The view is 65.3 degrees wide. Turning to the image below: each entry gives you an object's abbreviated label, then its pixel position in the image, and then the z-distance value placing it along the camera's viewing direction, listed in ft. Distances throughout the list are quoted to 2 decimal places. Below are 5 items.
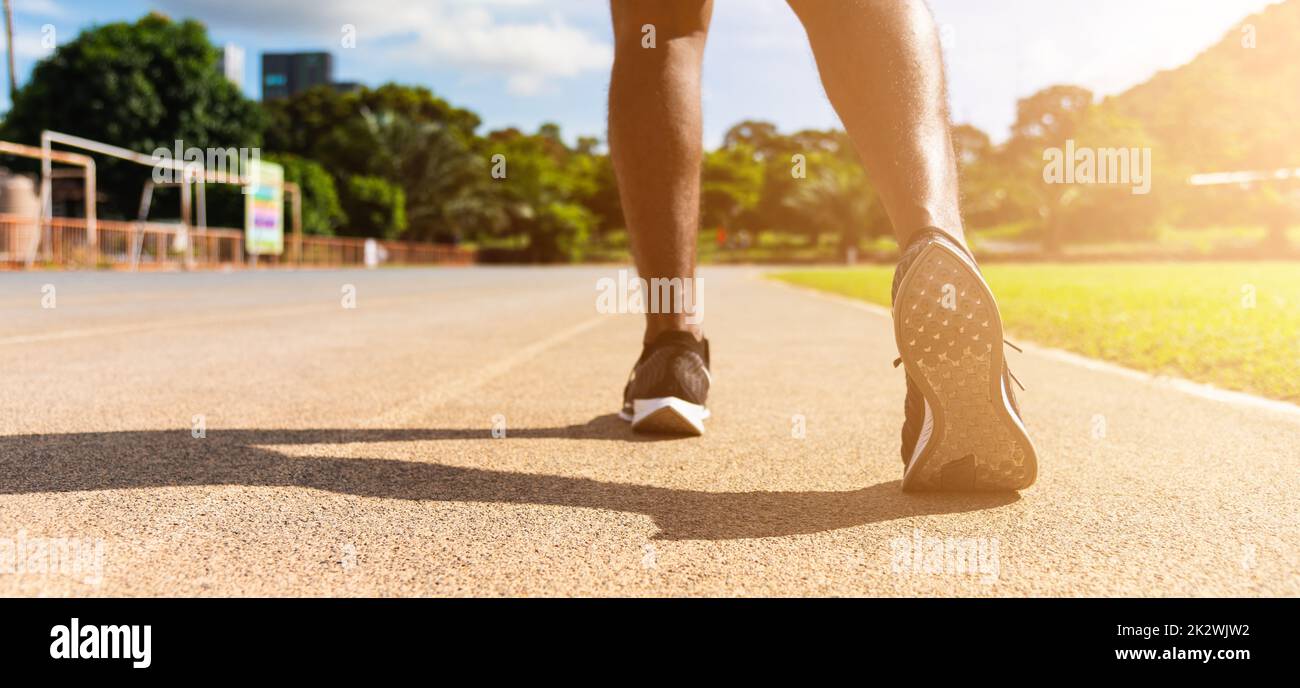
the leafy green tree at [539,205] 240.12
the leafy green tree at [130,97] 128.47
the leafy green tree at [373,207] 186.80
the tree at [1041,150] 190.49
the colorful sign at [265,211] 111.14
